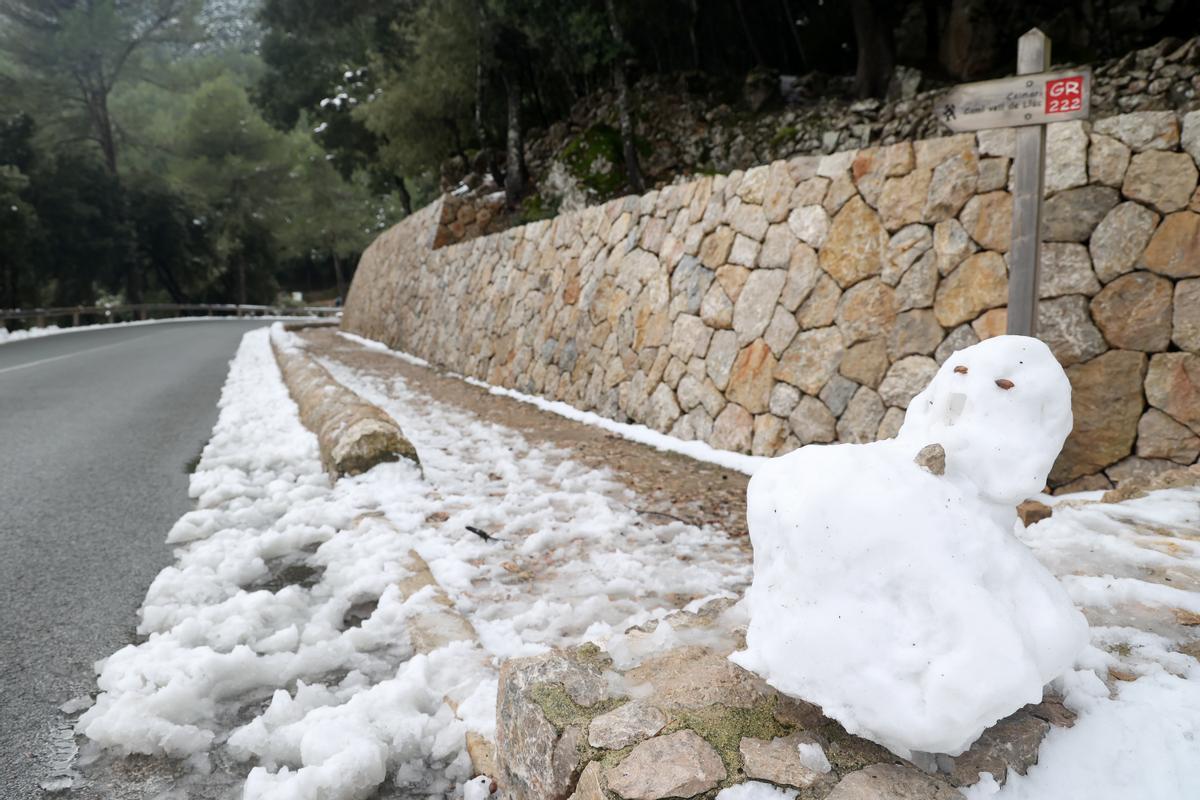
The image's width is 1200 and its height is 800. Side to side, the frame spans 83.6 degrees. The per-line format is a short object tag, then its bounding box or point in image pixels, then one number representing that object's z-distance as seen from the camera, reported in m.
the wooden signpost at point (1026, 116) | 3.27
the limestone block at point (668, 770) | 1.37
